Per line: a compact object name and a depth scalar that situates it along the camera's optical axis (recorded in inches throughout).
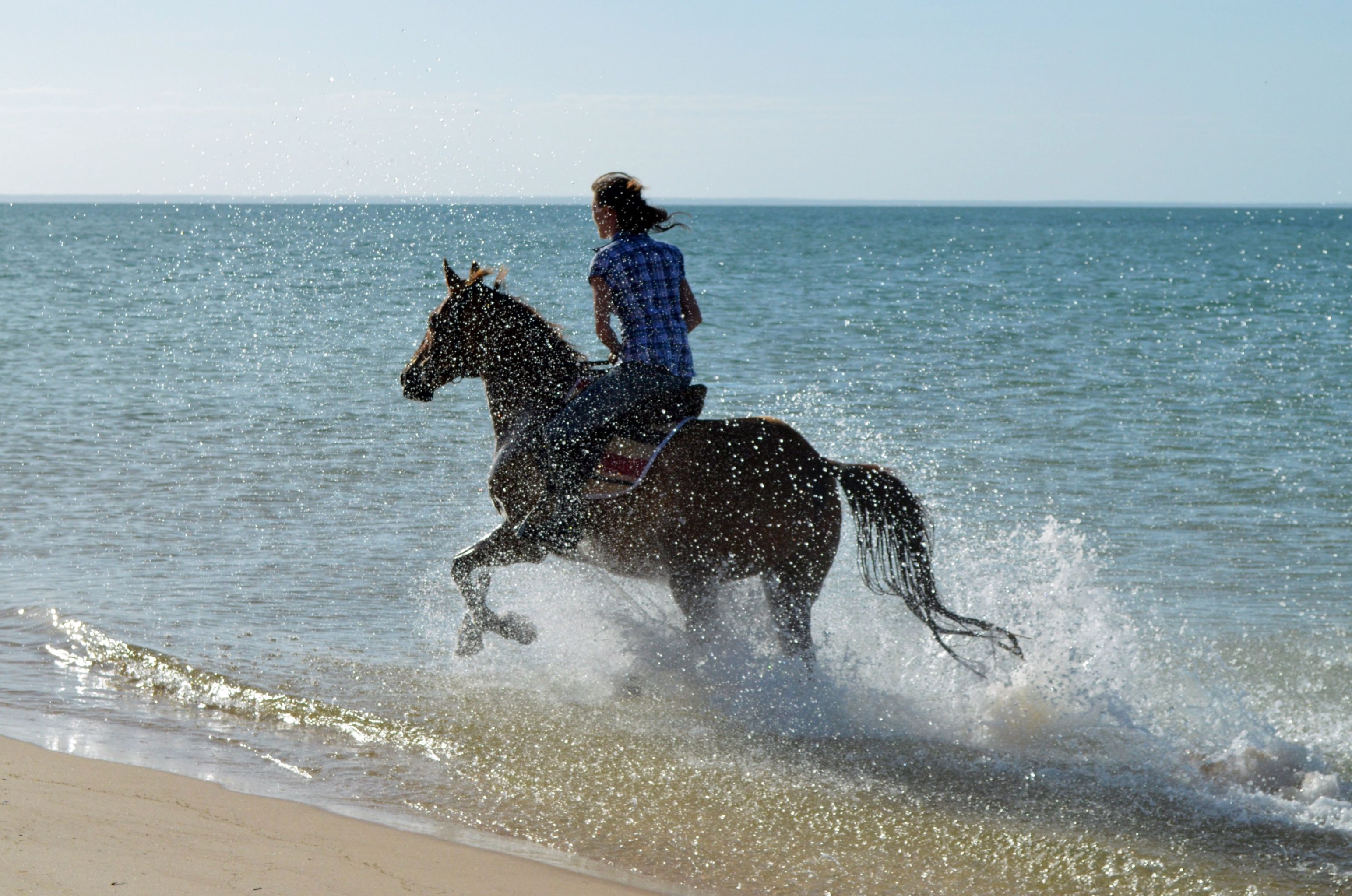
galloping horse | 463.5
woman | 460.4
